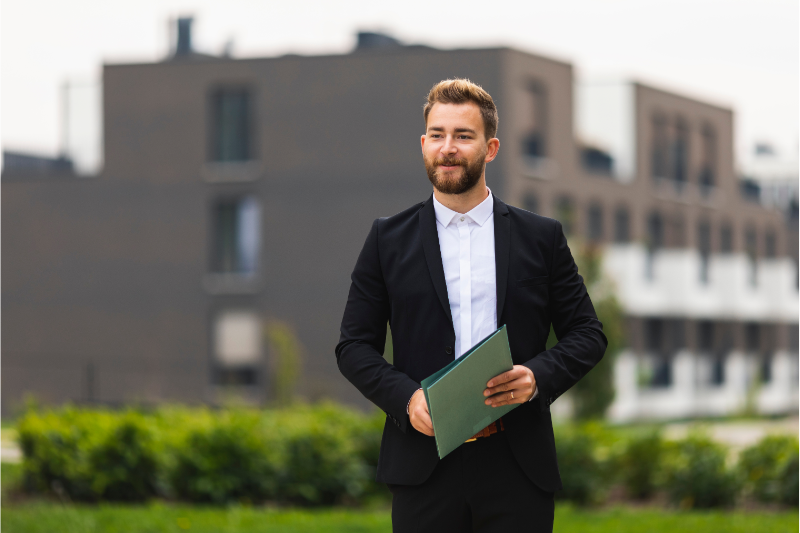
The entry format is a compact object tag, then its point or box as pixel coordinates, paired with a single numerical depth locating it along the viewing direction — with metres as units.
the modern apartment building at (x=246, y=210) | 30.61
